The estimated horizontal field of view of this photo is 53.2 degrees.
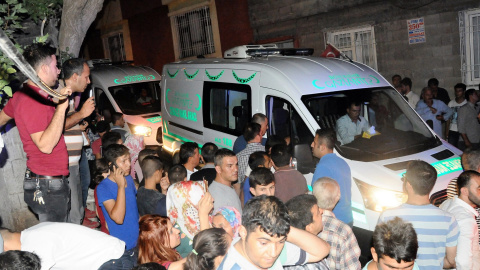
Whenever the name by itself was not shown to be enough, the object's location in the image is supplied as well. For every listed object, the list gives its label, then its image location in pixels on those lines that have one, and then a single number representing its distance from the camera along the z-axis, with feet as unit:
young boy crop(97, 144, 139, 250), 14.90
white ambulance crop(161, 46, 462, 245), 18.43
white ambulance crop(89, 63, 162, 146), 37.83
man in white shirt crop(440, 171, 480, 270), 12.92
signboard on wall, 40.16
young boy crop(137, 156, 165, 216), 17.40
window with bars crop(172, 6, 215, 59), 60.80
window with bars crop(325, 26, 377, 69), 44.47
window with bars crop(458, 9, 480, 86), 38.19
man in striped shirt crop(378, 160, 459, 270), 12.66
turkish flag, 29.25
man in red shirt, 12.98
